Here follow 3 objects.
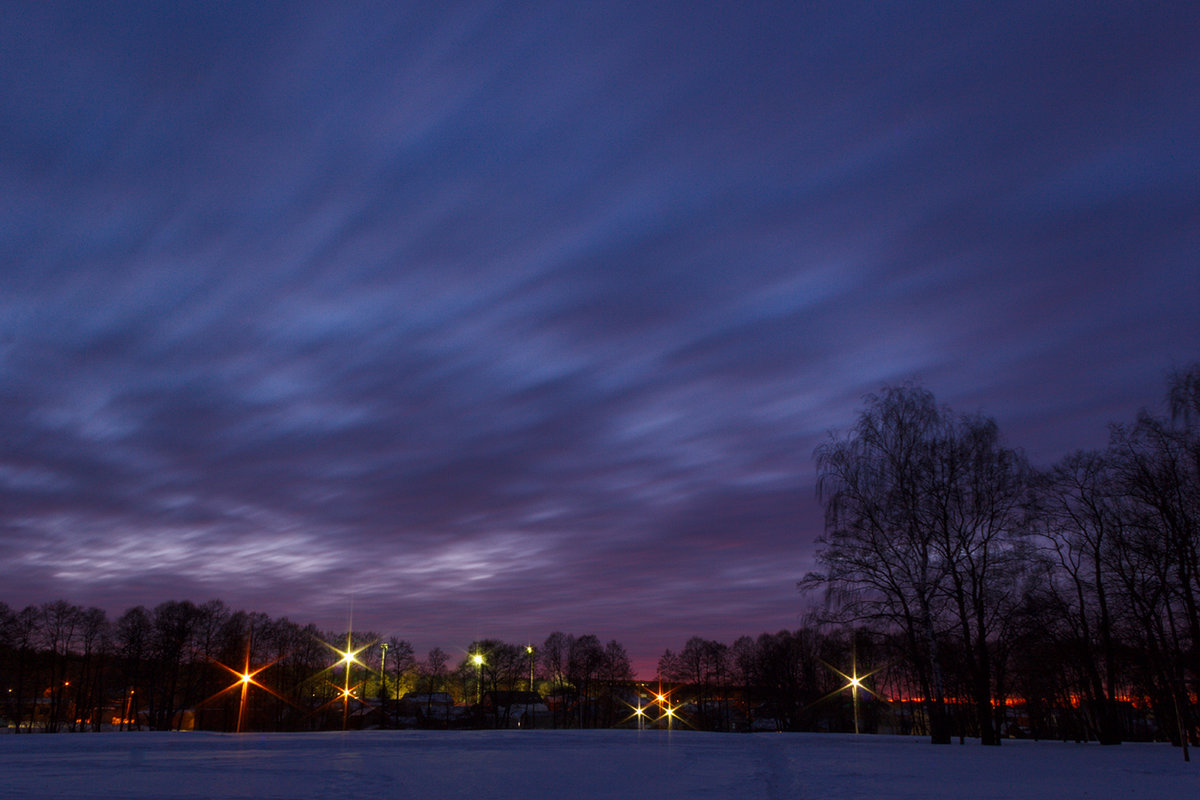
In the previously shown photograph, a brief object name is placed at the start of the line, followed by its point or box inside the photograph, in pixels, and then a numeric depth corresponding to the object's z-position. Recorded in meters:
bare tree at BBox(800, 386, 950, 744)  35.94
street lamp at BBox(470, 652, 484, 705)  111.20
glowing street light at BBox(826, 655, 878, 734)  77.32
